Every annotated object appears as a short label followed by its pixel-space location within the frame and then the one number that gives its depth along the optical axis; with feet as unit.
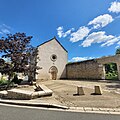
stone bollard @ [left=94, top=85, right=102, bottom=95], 25.81
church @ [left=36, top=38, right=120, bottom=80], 66.62
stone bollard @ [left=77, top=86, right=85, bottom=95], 26.09
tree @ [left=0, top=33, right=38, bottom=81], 41.81
